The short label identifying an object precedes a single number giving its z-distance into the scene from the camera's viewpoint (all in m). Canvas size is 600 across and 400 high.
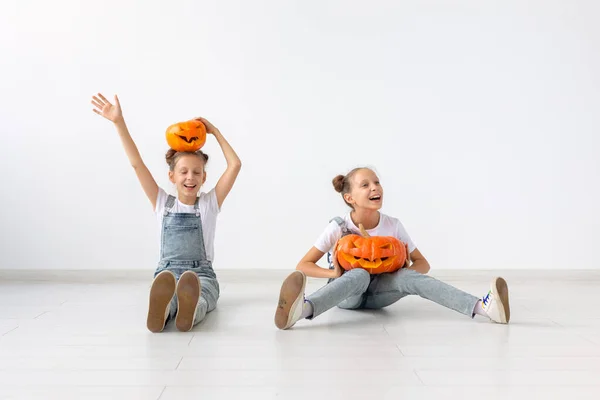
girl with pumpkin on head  3.20
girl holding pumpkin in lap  2.82
